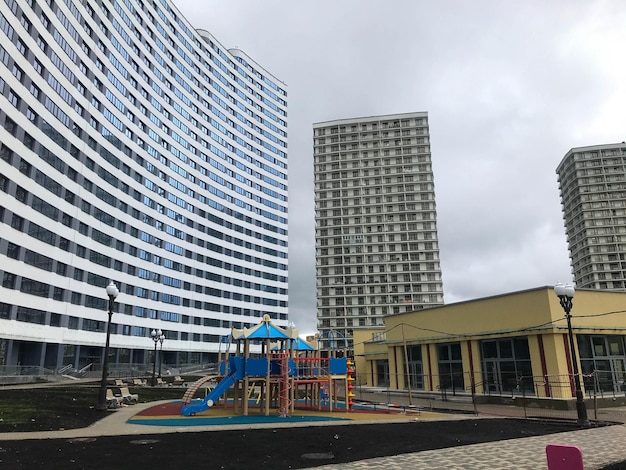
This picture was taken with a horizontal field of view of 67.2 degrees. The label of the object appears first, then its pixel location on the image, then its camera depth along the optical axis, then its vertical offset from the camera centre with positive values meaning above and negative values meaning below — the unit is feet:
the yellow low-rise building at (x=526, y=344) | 87.15 +2.63
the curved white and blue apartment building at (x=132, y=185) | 163.12 +87.42
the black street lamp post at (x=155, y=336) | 133.40 +7.55
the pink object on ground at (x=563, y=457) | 25.25 -5.34
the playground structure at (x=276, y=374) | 75.31 -2.18
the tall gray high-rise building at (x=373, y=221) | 362.33 +109.19
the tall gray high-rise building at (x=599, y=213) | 389.39 +119.25
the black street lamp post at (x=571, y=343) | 57.47 +1.58
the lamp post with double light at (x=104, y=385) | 69.26 -2.94
